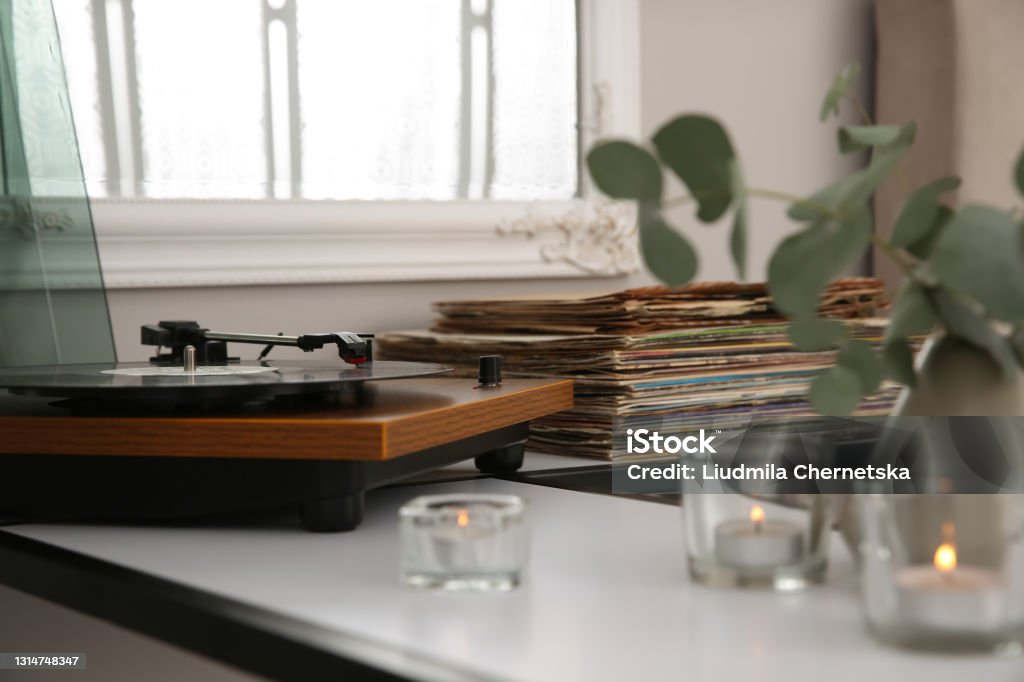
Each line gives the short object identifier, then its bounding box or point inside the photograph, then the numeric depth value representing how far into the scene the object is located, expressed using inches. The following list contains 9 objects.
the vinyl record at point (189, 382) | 29.8
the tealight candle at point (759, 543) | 24.7
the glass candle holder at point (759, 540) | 24.6
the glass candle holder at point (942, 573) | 20.0
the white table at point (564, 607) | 20.1
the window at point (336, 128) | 49.6
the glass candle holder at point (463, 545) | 24.6
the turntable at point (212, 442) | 29.5
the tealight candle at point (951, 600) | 20.0
